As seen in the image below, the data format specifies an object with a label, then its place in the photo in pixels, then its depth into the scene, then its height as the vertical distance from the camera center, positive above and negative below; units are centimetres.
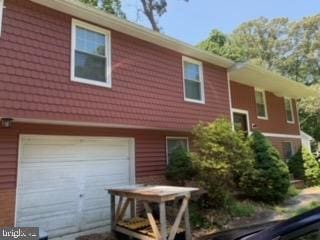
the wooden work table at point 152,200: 626 -64
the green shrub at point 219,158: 875 +34
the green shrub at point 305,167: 1636 -1
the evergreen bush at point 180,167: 952 +12
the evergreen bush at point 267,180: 1094 -39
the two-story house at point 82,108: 681 +167
